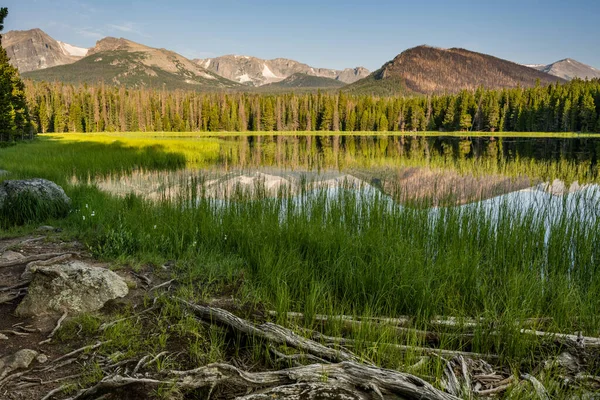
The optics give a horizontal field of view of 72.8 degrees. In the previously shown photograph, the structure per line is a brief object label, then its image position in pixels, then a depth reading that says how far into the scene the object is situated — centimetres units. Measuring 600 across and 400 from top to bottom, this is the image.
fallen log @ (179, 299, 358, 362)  362
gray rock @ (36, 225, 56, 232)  812
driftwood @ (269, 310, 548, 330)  435
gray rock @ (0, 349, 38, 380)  333
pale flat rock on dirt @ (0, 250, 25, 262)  598
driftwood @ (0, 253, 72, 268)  575
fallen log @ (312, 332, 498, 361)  378
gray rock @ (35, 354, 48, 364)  356
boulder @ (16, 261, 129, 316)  440
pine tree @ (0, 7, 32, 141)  2818
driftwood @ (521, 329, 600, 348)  394
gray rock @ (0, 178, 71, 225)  884
